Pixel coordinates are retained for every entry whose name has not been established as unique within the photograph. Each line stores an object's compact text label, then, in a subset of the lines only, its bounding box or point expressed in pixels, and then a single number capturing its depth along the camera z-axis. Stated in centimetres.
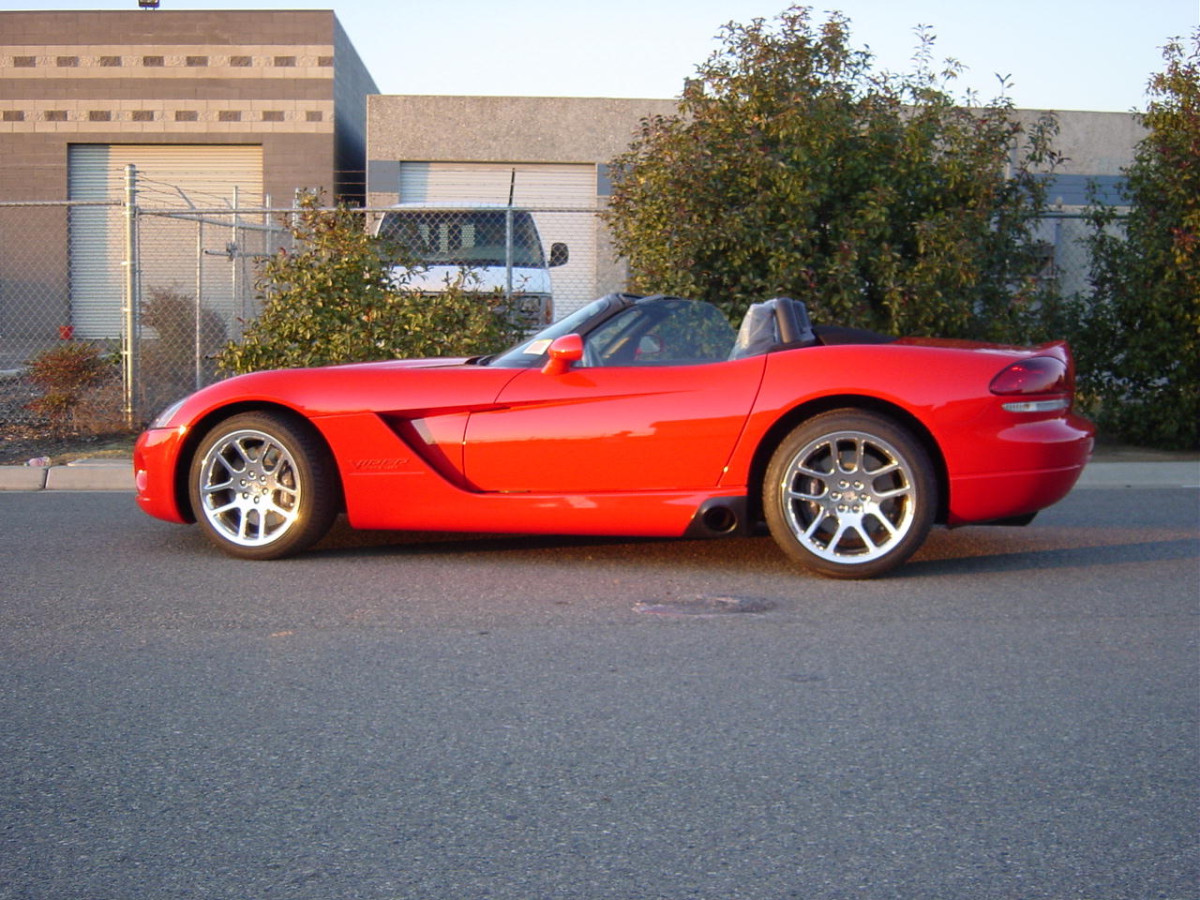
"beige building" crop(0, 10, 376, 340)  2612
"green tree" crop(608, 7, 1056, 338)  1028
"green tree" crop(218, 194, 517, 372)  1047
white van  1163
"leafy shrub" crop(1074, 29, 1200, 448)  1073
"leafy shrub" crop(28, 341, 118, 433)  1160
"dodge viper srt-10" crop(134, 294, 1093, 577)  590
